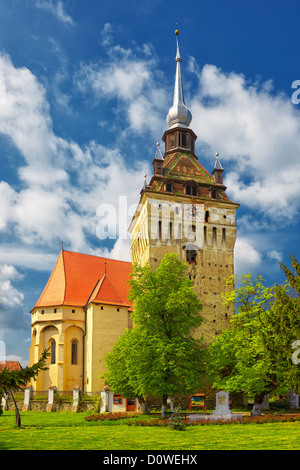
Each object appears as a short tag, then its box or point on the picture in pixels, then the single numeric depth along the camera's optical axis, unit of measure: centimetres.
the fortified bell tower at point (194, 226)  3991
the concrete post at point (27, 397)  3706
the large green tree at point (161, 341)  2569
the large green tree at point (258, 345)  2409
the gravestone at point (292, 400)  3638
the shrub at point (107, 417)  2564
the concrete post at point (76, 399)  3469
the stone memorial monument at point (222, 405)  2701
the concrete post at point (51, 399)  3586
